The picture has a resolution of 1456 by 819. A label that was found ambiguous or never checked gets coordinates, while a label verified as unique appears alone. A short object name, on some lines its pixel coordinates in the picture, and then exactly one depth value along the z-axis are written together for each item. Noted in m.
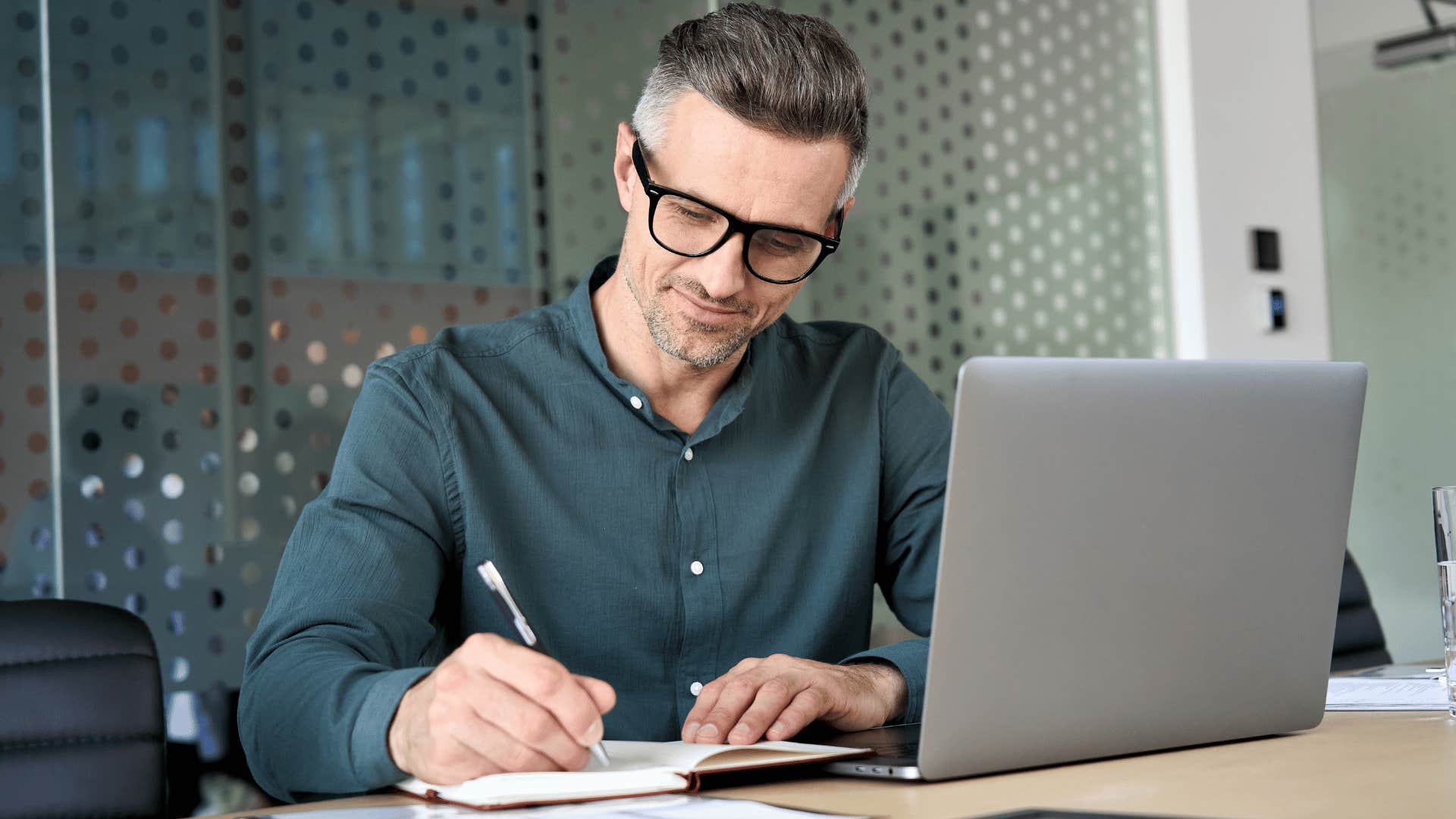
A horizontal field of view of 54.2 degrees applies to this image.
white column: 3.75
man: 1.30
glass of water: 1.17
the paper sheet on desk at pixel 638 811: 0.83
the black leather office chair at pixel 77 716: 1.12
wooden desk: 0.83
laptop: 0.91
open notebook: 0.88
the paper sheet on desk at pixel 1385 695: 1.28
